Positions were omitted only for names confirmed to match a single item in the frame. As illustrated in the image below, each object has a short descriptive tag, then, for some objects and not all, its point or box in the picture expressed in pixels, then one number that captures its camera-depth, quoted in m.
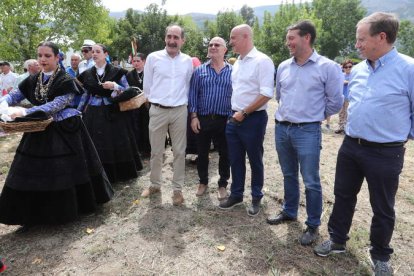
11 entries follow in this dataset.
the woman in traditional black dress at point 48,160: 3.63
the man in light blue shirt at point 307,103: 3.26
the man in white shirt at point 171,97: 4.30
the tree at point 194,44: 31.14
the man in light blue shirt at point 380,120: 2.66
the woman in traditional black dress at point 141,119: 6.52
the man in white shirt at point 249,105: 3.72
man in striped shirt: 4.25
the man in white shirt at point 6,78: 9.81
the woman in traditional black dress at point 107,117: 4.75
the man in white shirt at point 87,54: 6.95
